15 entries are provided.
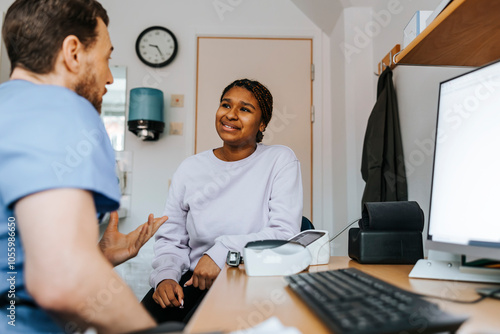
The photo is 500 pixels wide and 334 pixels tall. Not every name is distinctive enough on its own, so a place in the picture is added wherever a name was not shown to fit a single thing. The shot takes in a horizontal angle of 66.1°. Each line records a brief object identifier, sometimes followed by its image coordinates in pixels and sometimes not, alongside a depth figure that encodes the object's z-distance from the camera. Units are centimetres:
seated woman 129
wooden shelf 83
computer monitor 71
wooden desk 53
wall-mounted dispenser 272
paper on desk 43
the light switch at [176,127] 295
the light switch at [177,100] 297
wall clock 298
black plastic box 104
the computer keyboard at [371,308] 44
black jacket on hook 196
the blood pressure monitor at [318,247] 106
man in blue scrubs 49
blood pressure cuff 106
